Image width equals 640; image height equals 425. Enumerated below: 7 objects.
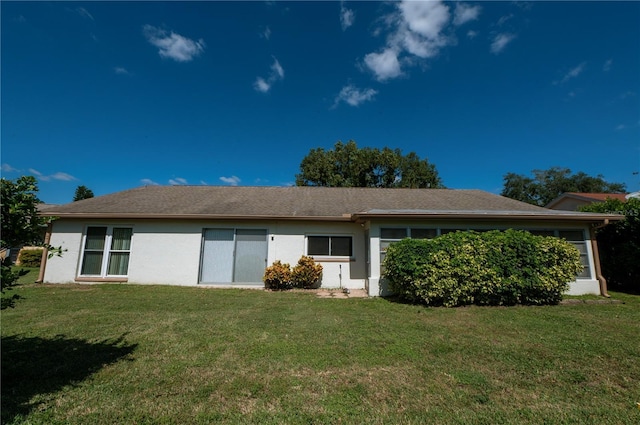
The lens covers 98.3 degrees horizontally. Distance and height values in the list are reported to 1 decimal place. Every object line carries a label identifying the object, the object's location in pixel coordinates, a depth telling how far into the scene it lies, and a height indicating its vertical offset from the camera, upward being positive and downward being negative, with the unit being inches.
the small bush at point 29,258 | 663.1 -16.8
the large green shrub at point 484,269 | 280.4 -8.9
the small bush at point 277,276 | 373.4 -27.1
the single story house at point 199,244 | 395.2 +15.6
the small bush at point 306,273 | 377.7 -22.4
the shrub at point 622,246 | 365.7 +22.3
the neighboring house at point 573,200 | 722.8 +173.4
